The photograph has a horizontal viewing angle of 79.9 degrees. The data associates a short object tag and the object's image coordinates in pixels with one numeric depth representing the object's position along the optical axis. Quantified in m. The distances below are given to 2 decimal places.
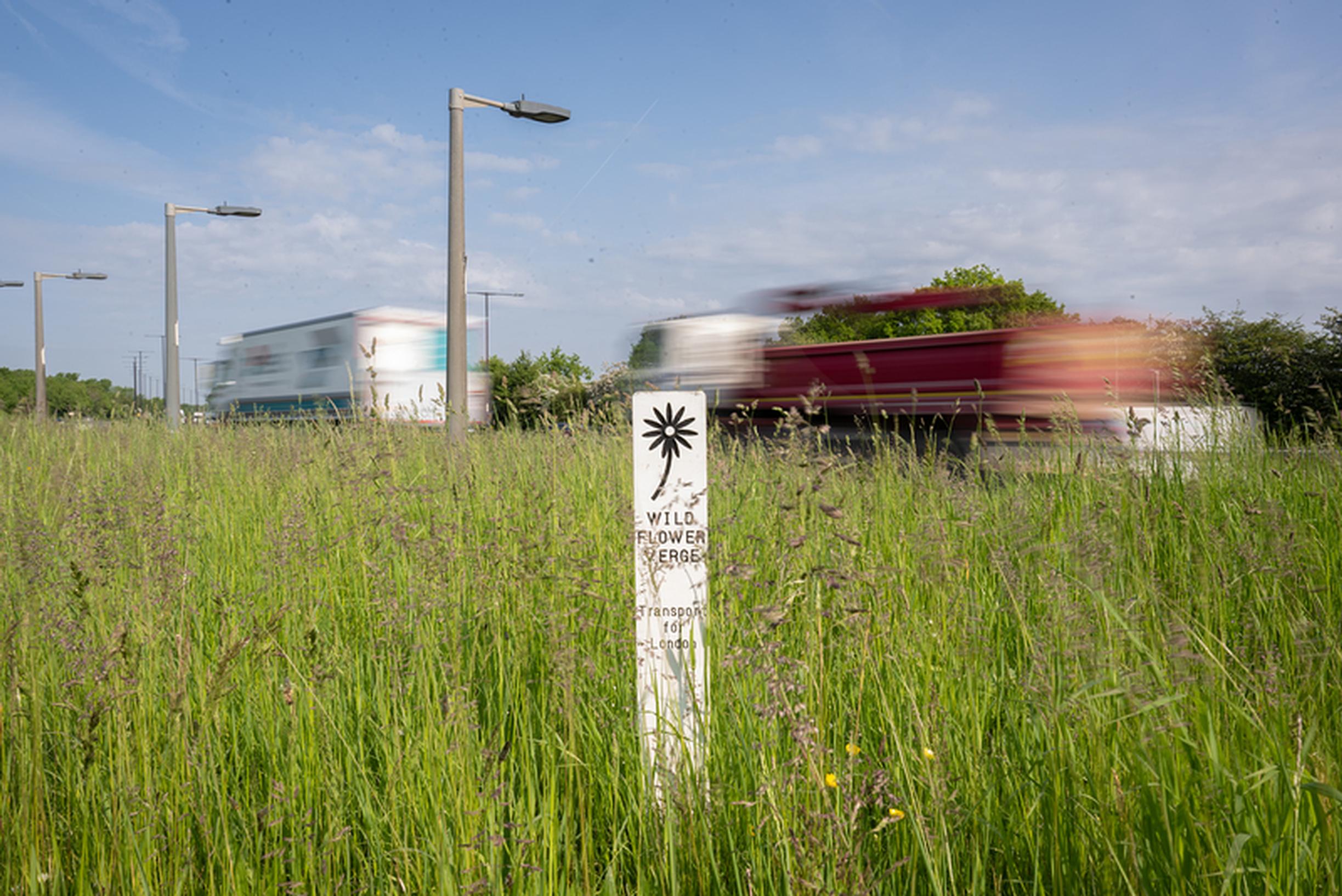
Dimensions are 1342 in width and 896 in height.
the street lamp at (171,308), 13.23
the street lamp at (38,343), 18.30
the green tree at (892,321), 12.95
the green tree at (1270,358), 19.52
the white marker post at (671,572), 1.96
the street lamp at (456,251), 9.47
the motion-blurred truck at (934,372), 9.13
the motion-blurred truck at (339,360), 22.62
